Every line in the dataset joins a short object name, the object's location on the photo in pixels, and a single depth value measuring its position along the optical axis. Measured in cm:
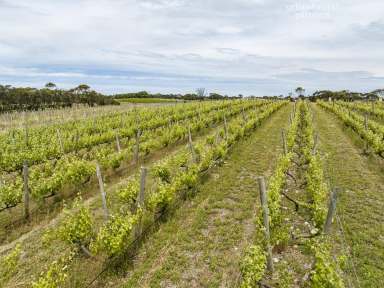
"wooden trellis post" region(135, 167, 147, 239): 661
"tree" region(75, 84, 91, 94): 6638
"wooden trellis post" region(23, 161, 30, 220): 788
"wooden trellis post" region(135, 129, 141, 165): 1331
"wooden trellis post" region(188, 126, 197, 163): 1112
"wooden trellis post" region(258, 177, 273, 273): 544
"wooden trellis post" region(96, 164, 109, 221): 652
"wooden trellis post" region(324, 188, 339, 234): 461
